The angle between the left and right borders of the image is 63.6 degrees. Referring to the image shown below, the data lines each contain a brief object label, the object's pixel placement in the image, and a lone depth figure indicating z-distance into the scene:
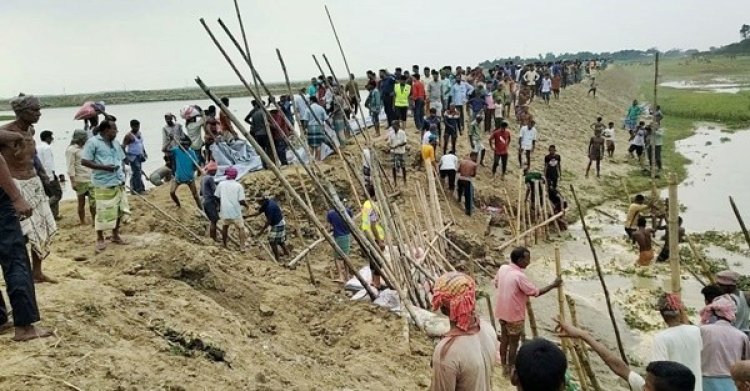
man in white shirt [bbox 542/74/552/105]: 24.17
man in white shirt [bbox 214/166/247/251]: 8.08
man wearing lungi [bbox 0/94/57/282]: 4.25
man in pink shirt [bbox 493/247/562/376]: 5.33
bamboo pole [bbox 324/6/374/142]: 7.53
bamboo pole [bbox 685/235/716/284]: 6.11
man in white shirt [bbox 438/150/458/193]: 12.34
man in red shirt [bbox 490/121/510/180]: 13.42
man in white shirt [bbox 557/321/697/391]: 2.76
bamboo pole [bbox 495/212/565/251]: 10.77
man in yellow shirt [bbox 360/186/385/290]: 7.31
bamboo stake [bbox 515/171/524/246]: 11.23
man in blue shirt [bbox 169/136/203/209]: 9.40
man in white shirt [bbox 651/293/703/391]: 3.87
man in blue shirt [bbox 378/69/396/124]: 14.09
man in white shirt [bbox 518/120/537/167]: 14.59
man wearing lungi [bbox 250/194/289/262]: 8.23
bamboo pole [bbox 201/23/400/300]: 5.55
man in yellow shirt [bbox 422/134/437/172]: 10.37
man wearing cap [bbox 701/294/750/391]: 4.15
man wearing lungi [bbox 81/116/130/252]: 6.13
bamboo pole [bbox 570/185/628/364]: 5.25
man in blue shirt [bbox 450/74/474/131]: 15.05
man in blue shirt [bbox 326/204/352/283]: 8.09
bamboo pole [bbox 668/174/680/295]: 5.16
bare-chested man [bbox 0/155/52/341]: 3.69
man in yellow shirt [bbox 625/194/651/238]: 10.72
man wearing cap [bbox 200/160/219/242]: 8.32
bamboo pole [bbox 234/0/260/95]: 5.73
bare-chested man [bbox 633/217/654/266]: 10.21
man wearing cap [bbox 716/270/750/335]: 4.84
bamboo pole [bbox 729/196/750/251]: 6.13
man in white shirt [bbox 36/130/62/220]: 8.49
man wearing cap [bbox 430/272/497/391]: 3.07
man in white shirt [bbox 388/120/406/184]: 11.84
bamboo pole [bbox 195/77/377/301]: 4.84
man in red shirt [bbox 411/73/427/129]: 14.20
